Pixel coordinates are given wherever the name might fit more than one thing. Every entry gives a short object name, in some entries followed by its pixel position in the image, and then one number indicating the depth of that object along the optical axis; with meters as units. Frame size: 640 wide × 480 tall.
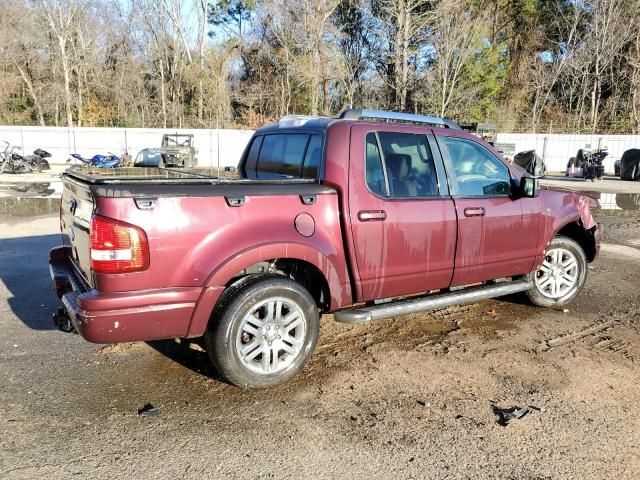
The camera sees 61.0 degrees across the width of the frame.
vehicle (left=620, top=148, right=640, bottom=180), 23.48
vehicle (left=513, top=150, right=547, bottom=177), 20.33
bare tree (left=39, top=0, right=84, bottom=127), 35.22
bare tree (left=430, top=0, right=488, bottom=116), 32.62
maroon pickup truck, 3.32
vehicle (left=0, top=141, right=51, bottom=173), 21.81
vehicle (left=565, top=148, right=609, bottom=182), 22.69
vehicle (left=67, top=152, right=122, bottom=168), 21.20
